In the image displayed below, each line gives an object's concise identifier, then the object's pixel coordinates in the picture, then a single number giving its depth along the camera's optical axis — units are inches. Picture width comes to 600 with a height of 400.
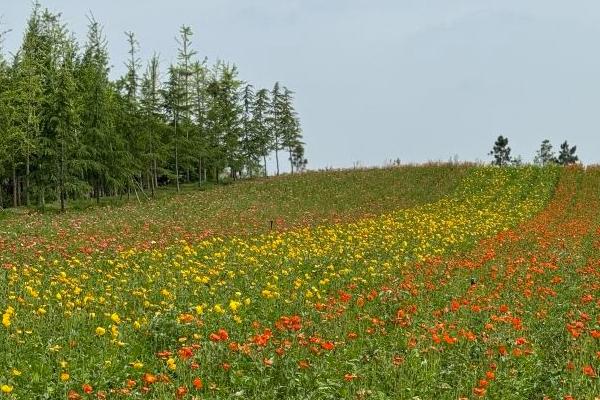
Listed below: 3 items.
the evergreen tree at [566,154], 3842.8
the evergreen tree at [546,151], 3895.7
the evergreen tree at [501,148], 3587.6
